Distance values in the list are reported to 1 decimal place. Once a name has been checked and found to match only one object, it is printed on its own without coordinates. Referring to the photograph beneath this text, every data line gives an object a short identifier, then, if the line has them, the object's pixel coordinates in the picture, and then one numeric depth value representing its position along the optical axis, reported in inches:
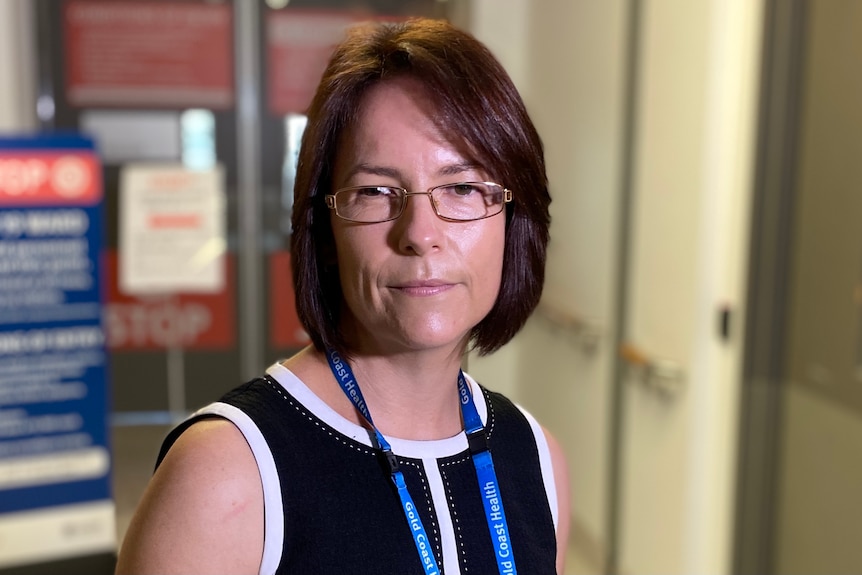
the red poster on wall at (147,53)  157.6
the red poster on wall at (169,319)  165.8
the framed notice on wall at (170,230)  142.4
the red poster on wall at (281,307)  170.4
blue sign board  111.7
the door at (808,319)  95.6
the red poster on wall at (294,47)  163.5
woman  36.1
